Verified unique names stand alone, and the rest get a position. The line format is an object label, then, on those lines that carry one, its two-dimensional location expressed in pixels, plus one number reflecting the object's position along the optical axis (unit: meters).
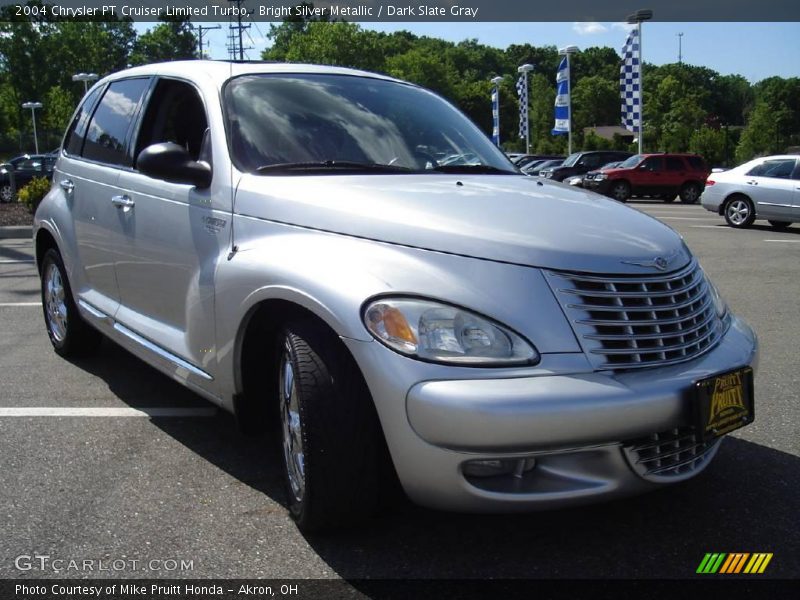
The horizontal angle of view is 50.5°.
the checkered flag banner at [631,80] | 31.38
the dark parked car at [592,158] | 29.77
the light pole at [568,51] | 35.29
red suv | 25.80
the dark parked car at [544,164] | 33.86
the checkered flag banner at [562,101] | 34.81
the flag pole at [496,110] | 45.44
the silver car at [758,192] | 15.01
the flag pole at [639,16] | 30.55
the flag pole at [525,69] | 41.16
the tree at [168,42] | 95.25
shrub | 16.66
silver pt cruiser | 2.53
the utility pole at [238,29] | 73.06
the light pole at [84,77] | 36.62
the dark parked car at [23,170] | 25.80
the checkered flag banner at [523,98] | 43.84
